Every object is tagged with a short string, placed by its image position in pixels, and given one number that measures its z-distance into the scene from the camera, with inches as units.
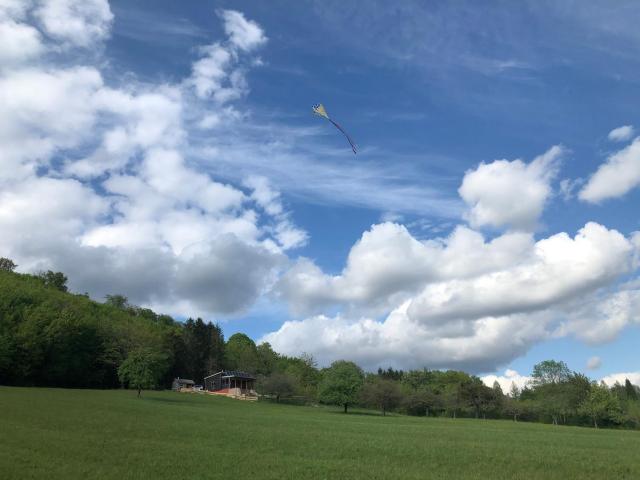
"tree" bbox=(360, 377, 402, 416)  3838.6
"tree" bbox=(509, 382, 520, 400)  6149.6
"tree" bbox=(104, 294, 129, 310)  6909.5
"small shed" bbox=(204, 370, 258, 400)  4447.1
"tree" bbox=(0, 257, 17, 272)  5445.9
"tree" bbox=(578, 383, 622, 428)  3978.8
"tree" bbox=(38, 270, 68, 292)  5723.4
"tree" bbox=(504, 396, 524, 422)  4394.7
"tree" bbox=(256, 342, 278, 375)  5905.5
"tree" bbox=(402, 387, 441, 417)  4360.2
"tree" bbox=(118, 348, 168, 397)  2994.6
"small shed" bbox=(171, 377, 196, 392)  4490.7
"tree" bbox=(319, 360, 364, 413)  3572.8
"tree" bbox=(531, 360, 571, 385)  5349.4
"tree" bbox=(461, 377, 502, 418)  4480.8
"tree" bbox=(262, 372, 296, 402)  4185.5
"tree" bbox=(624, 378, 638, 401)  6468.5
